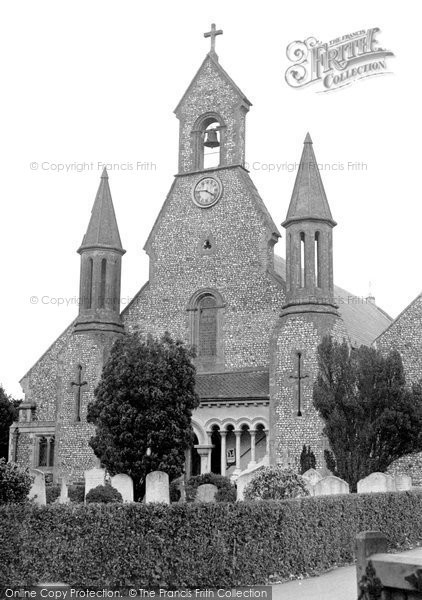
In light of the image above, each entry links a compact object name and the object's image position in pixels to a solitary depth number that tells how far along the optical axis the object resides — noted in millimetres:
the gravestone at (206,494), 16969
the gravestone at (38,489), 16656
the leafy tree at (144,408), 28797
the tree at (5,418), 46062
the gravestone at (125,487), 18467
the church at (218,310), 32719
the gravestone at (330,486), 19531
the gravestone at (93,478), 24239
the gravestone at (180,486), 28416
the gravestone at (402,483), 24792
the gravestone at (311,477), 22075
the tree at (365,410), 26266
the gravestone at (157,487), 16125
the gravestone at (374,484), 20859
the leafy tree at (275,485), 19078
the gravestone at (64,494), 25416
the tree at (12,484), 15312
